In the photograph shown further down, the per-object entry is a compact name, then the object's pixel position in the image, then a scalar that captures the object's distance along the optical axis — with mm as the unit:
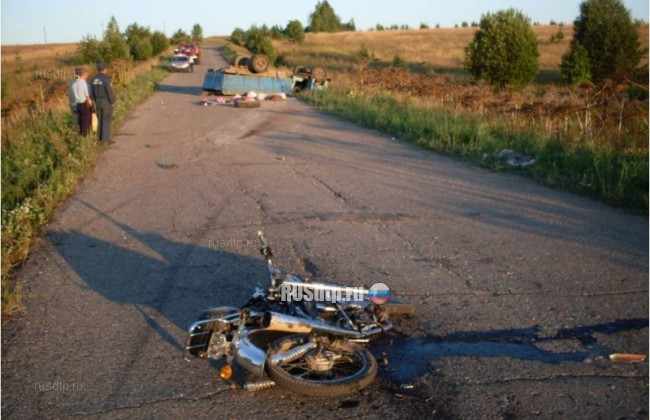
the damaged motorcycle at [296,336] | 4199
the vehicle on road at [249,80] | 26969
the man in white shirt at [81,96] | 13898
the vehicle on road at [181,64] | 50562
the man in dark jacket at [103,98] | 14211
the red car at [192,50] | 62944
